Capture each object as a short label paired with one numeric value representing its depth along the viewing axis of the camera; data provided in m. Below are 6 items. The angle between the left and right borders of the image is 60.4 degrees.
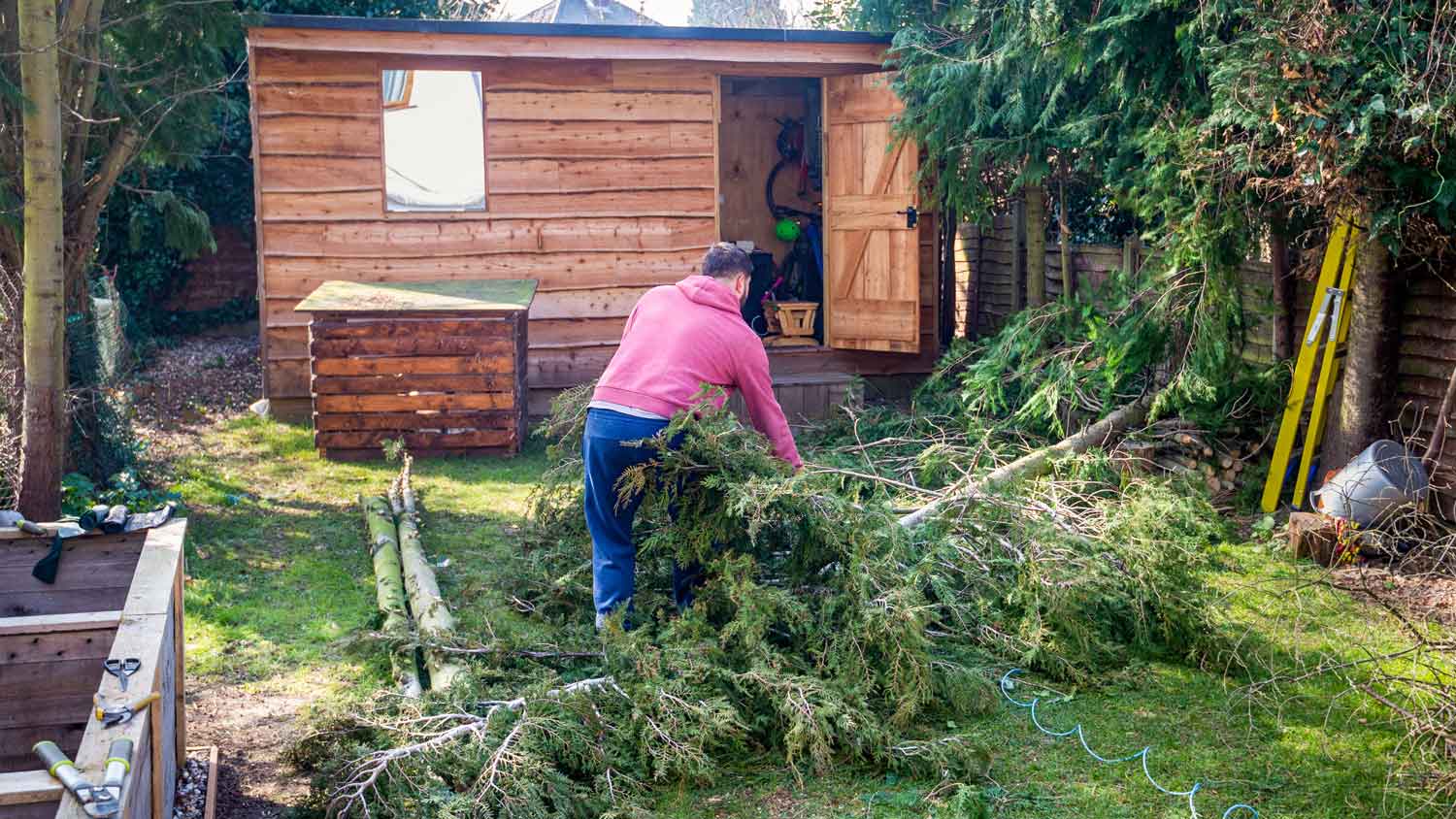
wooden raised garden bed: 2.77
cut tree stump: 6.62
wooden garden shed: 10.73
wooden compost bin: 9.34
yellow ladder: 7.30
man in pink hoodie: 5.11
